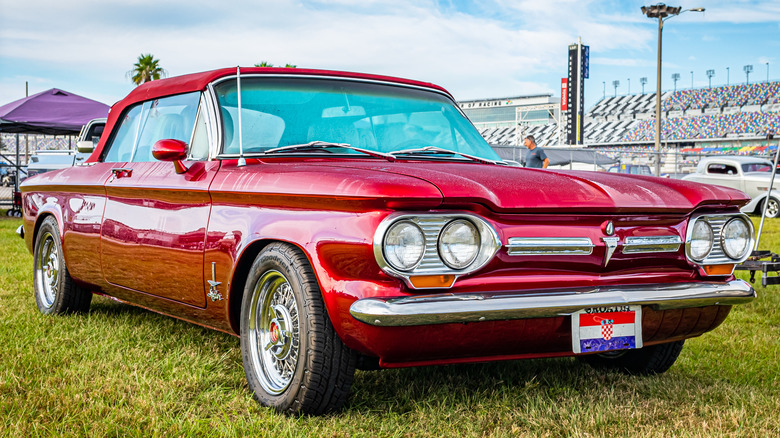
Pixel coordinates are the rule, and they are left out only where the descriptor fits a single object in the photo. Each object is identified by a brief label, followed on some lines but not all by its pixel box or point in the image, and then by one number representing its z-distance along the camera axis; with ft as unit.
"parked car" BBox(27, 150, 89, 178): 55.77
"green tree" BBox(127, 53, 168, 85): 94.38
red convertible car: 8.60
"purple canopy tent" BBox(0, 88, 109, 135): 46.62
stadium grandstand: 199.00
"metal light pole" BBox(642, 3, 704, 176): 91.48
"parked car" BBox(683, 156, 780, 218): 62.64
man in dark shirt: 42.45
